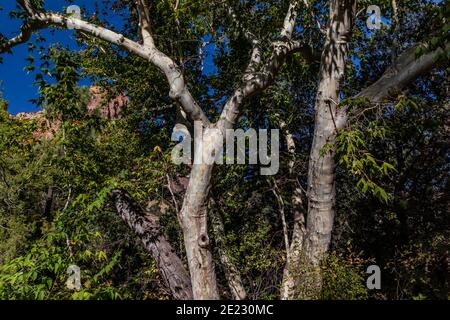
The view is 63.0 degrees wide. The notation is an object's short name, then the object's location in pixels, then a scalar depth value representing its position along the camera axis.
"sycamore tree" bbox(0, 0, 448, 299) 4.14
